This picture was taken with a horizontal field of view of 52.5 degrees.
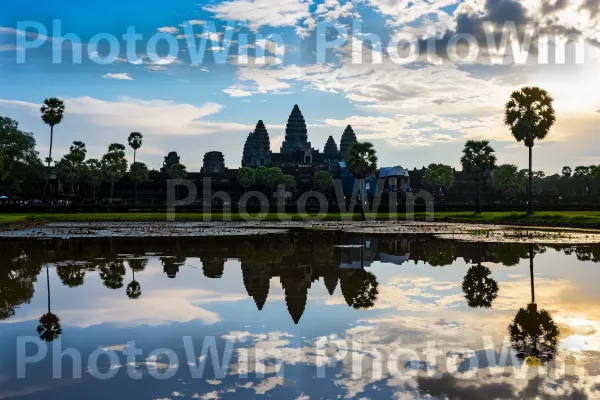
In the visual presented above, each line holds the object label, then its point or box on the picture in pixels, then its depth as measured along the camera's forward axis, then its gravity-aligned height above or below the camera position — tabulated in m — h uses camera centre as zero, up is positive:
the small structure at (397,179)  115.06 +4.26
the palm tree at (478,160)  77.62 +5.33
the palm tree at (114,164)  105.31 +6.35
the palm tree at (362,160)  76.12 +5.18
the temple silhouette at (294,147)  166.75 +15.71
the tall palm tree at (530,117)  65.44 +9.27
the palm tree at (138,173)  111.69 +5.12
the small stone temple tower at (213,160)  170.18 +11.49
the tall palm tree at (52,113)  86.25 +12.51
